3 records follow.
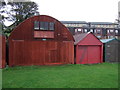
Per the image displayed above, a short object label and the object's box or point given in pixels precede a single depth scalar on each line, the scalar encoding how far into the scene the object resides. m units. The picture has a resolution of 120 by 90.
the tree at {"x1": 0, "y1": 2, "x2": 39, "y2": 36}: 24.31
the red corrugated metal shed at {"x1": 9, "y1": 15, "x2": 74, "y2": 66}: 12.01
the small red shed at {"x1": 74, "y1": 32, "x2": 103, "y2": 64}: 14.19
